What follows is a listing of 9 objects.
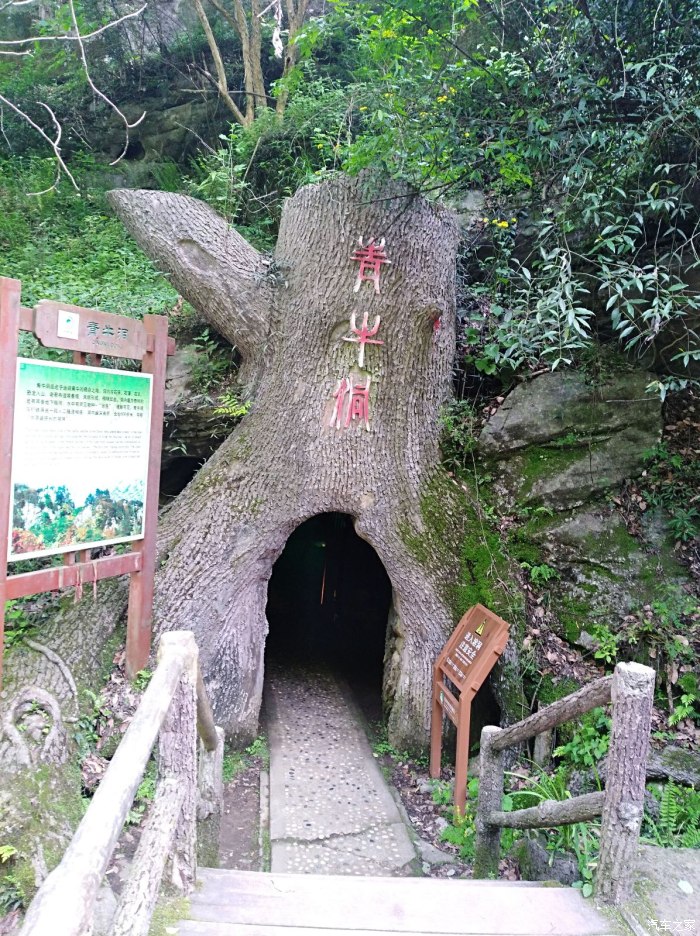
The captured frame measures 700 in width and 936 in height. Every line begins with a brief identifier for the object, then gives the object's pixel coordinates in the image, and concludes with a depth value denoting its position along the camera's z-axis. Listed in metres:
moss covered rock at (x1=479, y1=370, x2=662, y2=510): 5.43
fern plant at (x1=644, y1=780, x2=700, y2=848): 3.30
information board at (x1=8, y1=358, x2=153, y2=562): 3.30
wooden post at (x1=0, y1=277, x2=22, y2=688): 3.15
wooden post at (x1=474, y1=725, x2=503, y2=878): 3.40
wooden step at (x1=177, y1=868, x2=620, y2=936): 2.03
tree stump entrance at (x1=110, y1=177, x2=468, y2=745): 4.99
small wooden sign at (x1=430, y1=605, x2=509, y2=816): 4.26
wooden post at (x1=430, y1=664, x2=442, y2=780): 4.78
